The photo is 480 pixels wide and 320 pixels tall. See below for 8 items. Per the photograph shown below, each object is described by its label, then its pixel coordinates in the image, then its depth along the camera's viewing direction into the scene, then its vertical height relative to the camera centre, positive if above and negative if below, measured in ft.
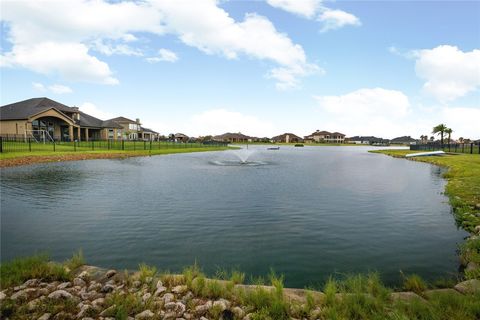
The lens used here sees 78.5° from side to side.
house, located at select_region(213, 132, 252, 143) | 631.56 +12.81
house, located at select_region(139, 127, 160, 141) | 385.70 +12.08
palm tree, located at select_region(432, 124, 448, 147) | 357.20 +18.02
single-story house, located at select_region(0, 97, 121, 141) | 219.61 +17.24
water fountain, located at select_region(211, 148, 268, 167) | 140.26 -9.88
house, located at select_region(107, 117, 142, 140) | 326.85 +17.09
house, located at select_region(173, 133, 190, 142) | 543.88 +11.20
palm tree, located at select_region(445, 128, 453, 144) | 355.42 +15.42
